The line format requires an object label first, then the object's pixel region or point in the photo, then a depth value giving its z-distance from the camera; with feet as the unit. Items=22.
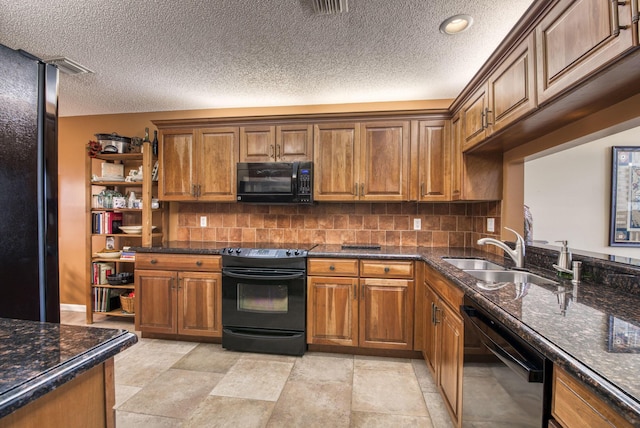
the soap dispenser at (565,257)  5.23
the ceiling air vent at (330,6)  5.44
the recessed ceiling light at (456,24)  5.93
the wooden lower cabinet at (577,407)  2.12
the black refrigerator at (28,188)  3.05
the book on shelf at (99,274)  10.69
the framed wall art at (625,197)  5.22
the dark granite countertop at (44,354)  1.56
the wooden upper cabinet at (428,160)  9.00
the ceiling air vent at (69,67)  7.54
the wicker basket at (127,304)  10.34
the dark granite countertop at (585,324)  2.08
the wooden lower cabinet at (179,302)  8.79
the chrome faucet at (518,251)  6.22
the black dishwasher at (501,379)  2.83
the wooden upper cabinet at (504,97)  4.83
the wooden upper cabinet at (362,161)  9.14
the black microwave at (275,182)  9.27
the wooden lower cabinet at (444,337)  5.07
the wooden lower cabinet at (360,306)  8.03
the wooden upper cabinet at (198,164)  9.89
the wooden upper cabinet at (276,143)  9.53
